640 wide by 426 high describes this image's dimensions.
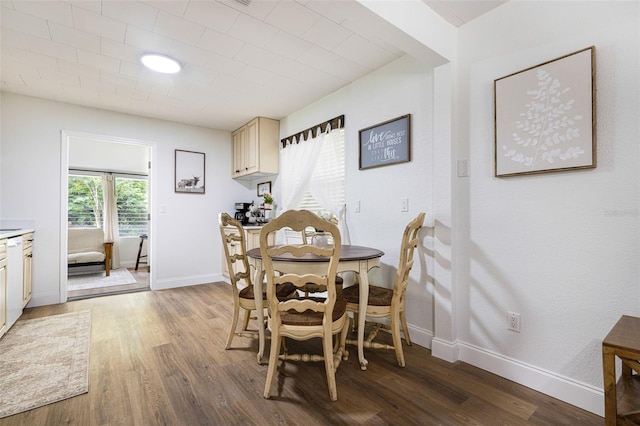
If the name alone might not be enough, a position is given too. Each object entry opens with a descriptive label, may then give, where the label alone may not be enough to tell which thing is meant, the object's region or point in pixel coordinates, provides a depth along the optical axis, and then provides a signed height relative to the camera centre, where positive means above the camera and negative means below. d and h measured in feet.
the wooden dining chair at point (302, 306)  5.30 -1.72
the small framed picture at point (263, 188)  14.98 +1.36
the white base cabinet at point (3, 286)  7.94 -1.96
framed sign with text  8.30 +2.14
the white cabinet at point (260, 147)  13.78 +3.20
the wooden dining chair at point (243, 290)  7.38 -1.97
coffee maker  15.60 +0.13
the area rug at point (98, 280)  15.11 -3.62
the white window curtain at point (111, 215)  20.15 -0.05
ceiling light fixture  8.46 +4.49
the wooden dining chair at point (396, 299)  6.63 -1.98
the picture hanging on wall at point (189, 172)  14.69 +2.15
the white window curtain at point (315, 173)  10.69 +1.69
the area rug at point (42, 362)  5.63 -3.46
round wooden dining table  6.40 -1.20
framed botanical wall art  5.20 +1.87
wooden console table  3.50 -1.90
